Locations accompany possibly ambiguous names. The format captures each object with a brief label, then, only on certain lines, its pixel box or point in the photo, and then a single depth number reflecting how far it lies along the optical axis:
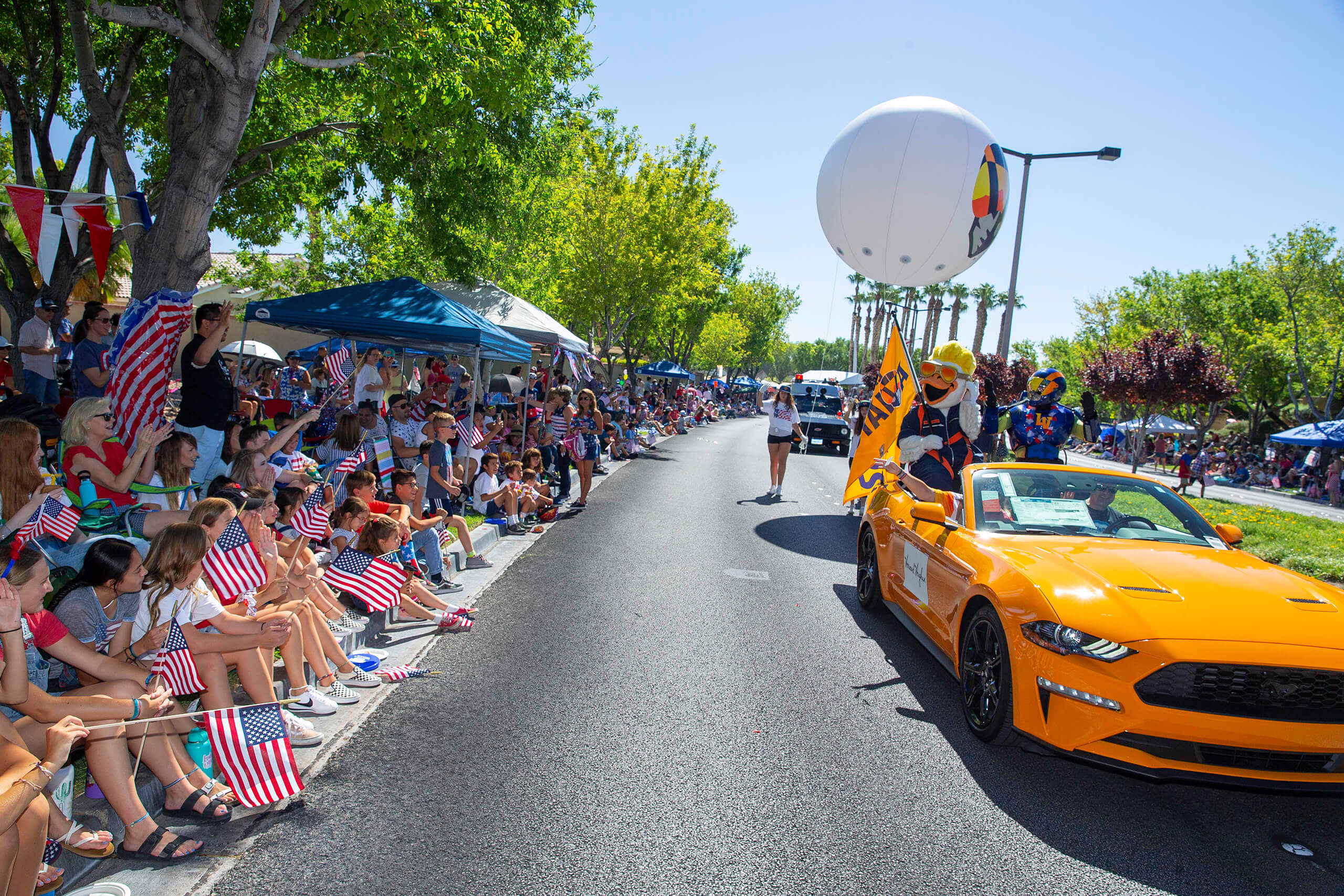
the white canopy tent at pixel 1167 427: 45.72
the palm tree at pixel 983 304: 65.81
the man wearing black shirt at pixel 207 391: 6.39
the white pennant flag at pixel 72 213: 7.48
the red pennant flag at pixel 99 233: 7.64
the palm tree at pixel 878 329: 71.50
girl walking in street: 13.92
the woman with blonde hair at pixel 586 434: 12.51
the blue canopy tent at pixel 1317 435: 29.97
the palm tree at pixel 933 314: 64.88
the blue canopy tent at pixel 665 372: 40.03
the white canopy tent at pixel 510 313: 14.62
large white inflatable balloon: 9.92
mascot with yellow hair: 7.66
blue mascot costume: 8.58
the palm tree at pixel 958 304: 67.39
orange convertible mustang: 3.43
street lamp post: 14.98
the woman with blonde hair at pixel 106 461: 5.24
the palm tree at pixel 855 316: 76.12
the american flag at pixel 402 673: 5.06
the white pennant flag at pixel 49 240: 7.02
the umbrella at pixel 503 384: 24.25
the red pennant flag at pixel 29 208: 7.04
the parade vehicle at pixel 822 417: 27.06
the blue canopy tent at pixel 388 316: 9.82
